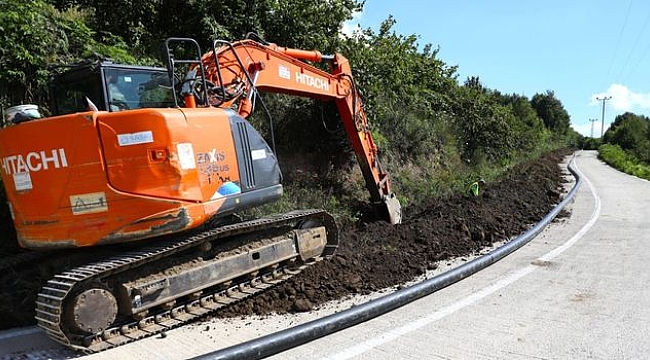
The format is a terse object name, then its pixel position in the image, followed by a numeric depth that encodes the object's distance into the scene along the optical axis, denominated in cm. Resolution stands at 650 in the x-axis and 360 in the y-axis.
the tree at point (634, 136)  6191
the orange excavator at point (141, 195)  443
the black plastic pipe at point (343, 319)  396
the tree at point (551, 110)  7675
